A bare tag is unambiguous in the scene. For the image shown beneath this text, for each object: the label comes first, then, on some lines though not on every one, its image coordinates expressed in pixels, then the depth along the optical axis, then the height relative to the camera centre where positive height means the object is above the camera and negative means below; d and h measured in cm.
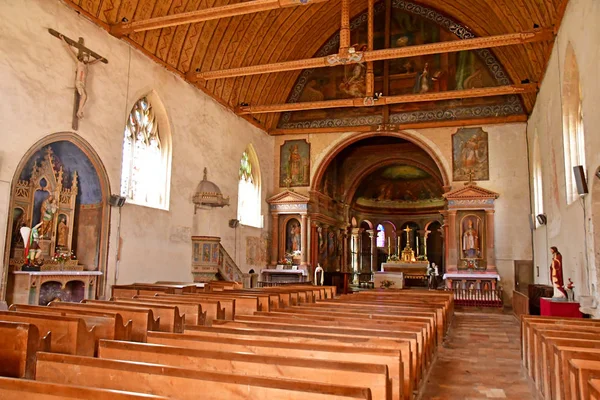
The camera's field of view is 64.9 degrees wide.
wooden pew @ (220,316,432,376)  403 -66
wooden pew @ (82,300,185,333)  493 -68
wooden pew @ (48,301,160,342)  447 -63
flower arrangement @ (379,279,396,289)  1778 -102
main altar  1792 -61
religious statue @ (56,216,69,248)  969 +36
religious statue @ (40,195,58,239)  927 +75
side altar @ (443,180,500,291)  1639 +79
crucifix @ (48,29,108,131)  962 +368
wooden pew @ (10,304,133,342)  391 -61
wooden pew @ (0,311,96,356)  352 -62
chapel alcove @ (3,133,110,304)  852 +66
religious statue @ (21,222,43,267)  844 +8
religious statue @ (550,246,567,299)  843 -33
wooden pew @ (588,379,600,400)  208 -58
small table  795 -82
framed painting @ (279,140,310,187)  1902 +370
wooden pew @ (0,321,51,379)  296 -61
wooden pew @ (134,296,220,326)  559 -64
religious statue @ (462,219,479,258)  1670 +57
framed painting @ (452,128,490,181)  1711 +376
